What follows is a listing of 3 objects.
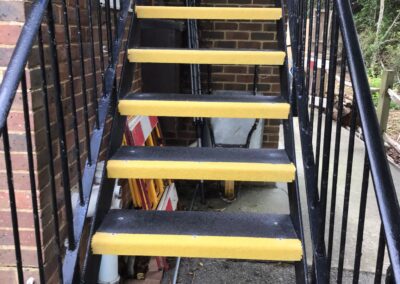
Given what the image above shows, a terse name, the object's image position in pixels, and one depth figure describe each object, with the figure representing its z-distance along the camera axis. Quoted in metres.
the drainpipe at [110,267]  2.33
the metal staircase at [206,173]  1.66
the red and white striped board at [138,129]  2.76
